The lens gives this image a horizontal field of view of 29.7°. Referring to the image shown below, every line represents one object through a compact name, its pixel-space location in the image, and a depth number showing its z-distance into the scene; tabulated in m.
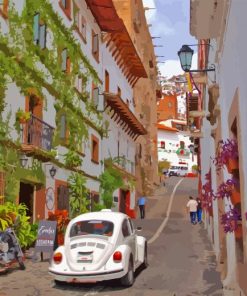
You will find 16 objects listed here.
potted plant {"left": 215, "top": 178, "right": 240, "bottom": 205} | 7.86
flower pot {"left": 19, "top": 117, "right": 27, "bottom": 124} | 15.93
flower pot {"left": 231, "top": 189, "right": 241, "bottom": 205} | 7.77
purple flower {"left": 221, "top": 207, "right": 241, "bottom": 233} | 7.48
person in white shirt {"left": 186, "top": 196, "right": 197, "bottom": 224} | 27.78
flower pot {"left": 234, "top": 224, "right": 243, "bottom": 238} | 7.66
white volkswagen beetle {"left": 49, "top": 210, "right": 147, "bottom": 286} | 10.83
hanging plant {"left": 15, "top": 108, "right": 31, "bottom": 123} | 15.95
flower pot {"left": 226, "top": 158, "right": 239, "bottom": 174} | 7.53
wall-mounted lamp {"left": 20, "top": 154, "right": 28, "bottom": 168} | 16.05
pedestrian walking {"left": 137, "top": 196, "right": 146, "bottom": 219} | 31.55
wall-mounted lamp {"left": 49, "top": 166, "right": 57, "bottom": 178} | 18.76
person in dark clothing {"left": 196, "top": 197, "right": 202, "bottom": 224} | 28.91
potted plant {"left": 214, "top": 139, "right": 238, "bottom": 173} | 7.56
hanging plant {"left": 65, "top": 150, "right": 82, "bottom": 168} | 20.91
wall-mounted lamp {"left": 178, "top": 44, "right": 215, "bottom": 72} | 11.59
